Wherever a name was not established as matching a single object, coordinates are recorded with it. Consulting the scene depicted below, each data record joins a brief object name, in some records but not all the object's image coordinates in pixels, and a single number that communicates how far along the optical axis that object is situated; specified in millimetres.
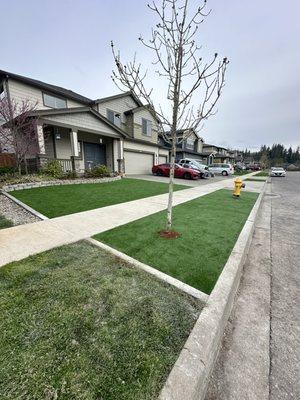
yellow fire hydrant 10211
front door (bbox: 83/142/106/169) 17247
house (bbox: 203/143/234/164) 45184
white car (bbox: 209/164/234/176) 29266
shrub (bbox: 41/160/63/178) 11906
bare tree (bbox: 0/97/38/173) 10638
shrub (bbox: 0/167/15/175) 11815
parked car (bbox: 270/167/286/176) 34531
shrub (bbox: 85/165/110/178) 13822
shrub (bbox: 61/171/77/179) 12516
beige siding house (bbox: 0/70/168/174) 12898
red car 19672
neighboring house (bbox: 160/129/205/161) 32912
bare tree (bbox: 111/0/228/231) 3760
